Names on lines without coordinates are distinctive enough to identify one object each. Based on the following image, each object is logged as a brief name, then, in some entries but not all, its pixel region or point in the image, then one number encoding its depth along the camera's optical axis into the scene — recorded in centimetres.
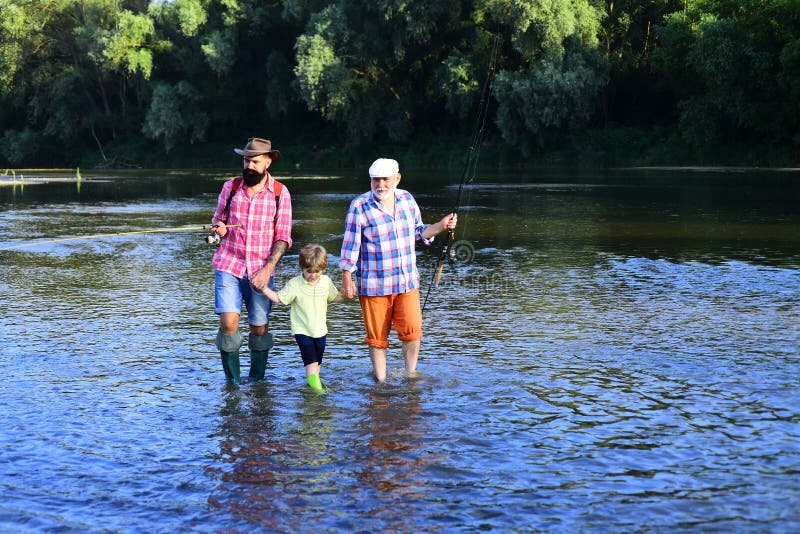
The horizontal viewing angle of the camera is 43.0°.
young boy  725
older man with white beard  726
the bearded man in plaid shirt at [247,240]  740
